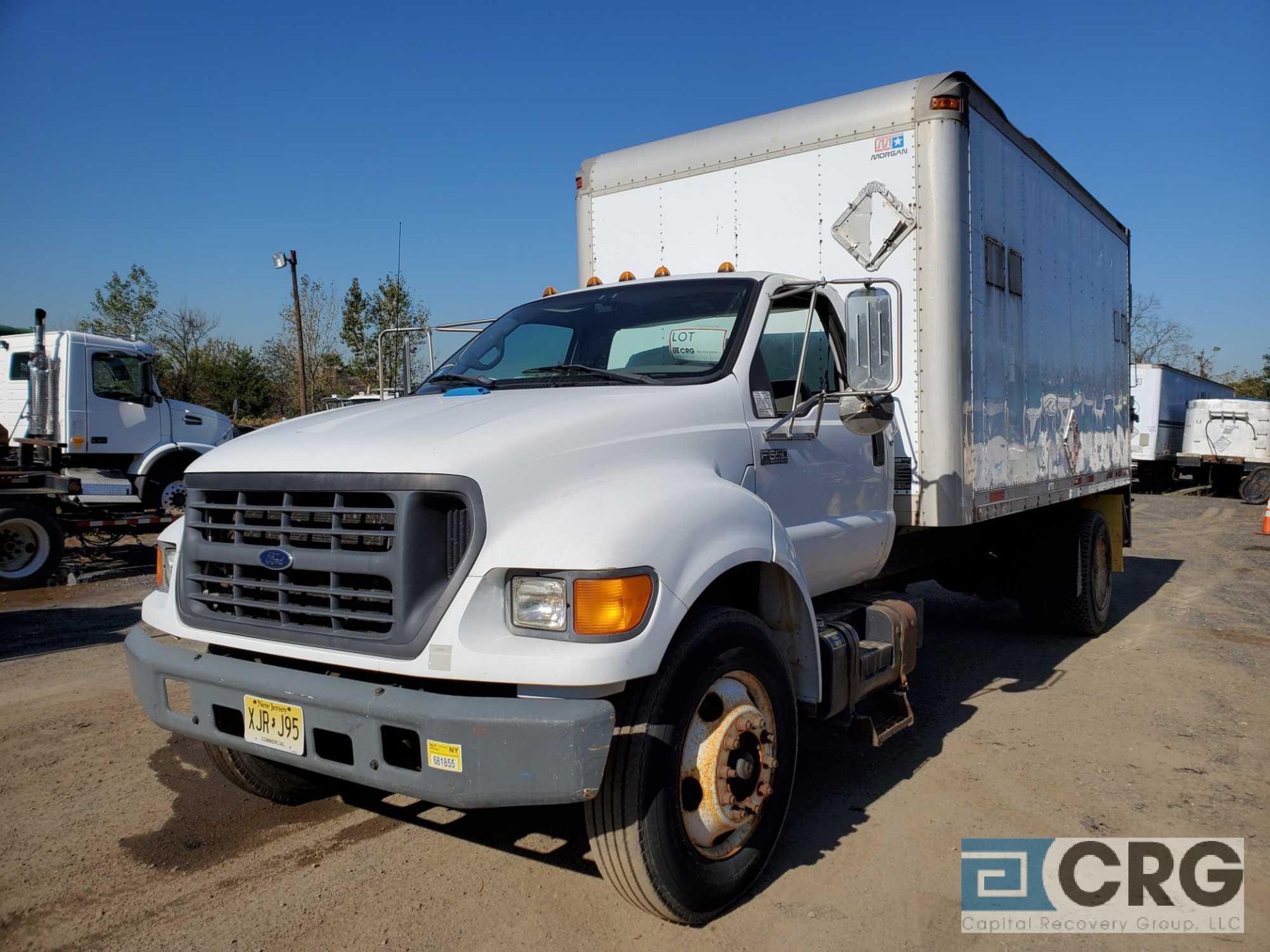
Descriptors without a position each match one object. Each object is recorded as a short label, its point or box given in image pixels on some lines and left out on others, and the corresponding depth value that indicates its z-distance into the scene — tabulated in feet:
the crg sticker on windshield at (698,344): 13.03
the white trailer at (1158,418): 88.48
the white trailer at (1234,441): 83.05
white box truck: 8.98
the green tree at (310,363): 130.41
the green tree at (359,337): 100.99
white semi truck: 36.70
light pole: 63.77
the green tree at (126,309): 129.70
